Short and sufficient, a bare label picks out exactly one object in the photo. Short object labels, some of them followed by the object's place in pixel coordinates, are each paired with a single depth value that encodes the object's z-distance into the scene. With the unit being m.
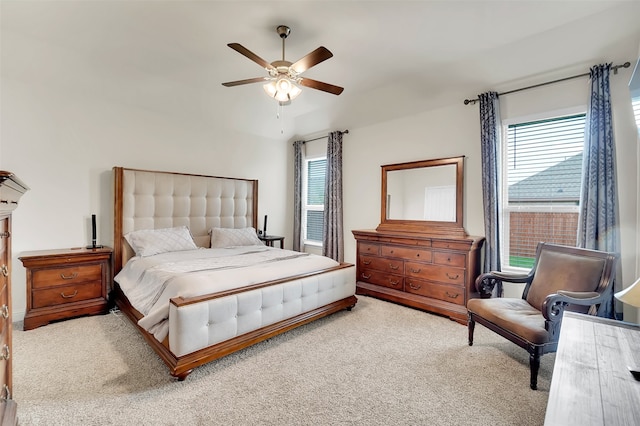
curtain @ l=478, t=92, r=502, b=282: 3.35
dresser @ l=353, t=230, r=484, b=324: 3.30
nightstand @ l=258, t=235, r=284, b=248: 4.96
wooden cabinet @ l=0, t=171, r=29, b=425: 1.14
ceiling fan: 2.33
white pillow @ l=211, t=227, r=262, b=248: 4.34
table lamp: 1.22
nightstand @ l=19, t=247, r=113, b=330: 3.00
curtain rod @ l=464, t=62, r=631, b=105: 2.62
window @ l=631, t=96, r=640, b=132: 2.45
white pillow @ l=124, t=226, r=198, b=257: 3.61
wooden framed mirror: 3.75
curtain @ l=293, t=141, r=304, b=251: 5.69
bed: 2.27
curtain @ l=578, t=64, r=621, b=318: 2.68
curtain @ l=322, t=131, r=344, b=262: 5.01
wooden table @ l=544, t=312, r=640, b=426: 0.94
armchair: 2.10
